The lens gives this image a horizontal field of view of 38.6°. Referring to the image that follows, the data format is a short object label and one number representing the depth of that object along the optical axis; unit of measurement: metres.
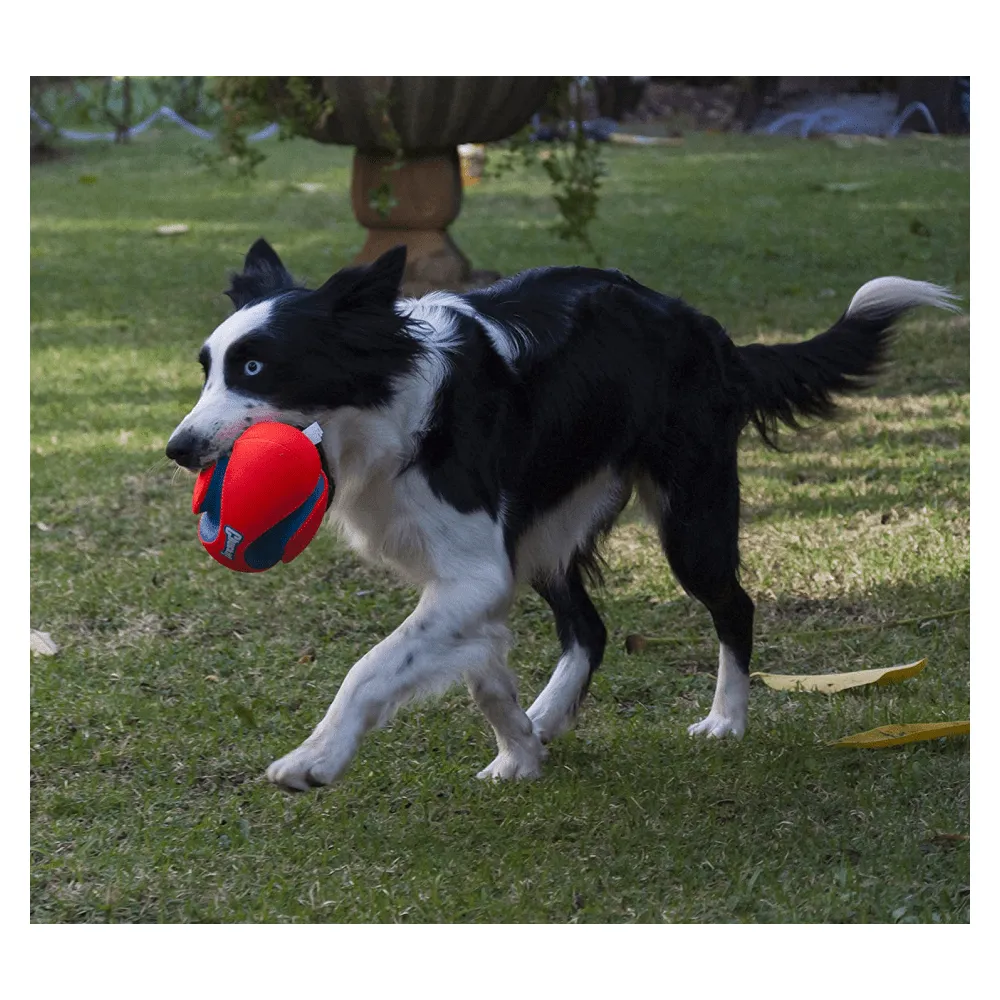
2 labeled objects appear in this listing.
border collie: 3.25
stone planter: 8.62
